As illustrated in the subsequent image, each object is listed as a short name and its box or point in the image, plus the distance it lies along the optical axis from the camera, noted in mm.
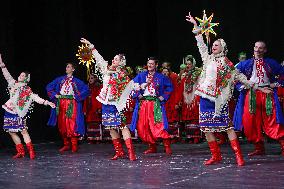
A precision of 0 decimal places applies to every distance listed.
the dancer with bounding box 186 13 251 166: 7952
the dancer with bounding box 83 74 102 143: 14551
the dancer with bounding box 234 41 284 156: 9434
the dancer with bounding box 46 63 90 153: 12191
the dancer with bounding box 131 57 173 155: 10494
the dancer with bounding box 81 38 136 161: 9568
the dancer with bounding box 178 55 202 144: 12896
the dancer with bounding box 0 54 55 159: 10474
